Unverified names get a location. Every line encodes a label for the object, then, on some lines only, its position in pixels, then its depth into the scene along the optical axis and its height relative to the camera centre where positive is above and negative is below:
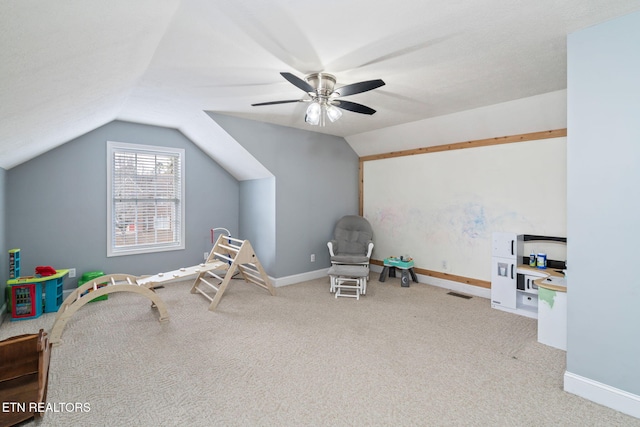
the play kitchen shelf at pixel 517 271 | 3.55 -0.67
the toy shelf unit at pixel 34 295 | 3.33 -0.95
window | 4.36 +0.23
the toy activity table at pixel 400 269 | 4.68 -0.92
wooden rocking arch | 2.82 -0.87
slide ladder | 3.75 -0.84
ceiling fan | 2.69 +1.05
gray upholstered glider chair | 5.03 -0.40
